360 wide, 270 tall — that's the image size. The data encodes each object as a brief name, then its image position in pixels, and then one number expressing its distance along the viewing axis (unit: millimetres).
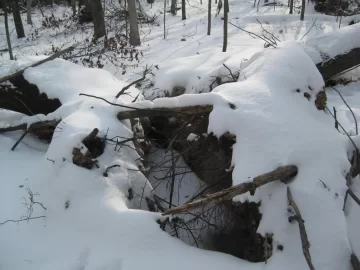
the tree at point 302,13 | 11017
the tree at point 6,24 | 9967
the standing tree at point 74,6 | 16705
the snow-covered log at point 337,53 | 5215
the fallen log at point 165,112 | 3647
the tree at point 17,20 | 14084
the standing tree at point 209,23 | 10945
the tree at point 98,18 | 11820
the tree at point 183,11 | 14091
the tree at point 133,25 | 10578
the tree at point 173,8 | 15574
